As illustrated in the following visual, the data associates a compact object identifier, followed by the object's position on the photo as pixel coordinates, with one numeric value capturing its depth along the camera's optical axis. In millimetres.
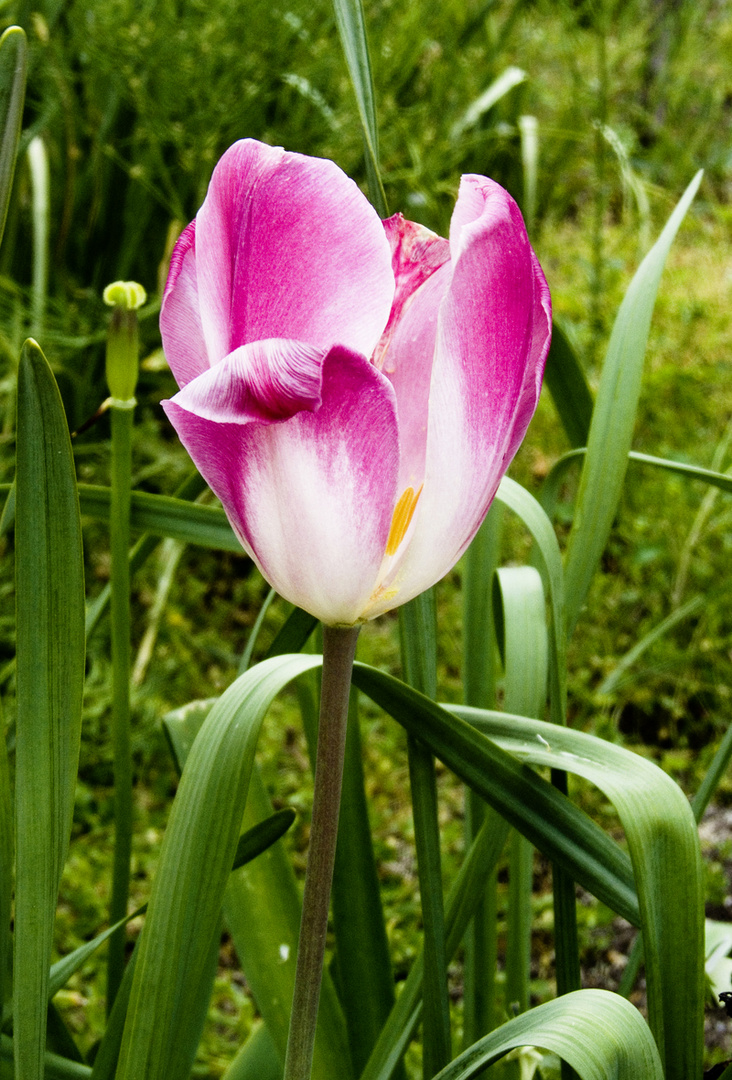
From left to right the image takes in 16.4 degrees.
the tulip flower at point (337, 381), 353
